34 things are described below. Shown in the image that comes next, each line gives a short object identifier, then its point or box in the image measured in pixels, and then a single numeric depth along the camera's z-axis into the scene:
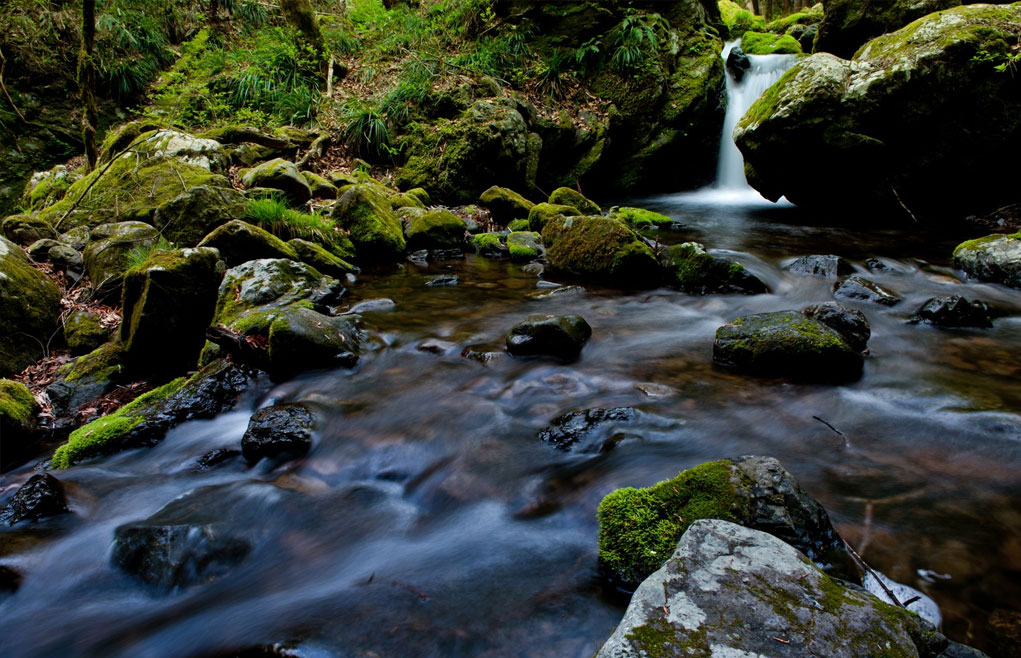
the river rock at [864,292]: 5.14
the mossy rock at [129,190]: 6.66
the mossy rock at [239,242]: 5.36
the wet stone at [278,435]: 3.11
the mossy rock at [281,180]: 8.01
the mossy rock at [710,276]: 5.77
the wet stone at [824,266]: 6.04
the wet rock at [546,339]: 4.20
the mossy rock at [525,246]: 7.50
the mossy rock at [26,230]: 6.07
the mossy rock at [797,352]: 3.57
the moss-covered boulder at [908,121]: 7.02
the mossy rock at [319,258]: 6.27
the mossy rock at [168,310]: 4.30
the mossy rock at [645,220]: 9.34
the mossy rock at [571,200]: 9.44
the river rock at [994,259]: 5.41
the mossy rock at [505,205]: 9.73
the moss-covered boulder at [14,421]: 3.30
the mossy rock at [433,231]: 8.16
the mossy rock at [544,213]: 8.51
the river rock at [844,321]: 4.09
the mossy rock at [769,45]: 14.53
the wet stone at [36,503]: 2.60
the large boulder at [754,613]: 1.27
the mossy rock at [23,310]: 4.34
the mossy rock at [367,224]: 7.55
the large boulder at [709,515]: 1.87
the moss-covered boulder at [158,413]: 3.20
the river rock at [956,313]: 4.46
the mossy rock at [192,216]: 6.10
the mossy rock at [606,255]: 6.16
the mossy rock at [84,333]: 4.67
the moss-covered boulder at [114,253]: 5.36
